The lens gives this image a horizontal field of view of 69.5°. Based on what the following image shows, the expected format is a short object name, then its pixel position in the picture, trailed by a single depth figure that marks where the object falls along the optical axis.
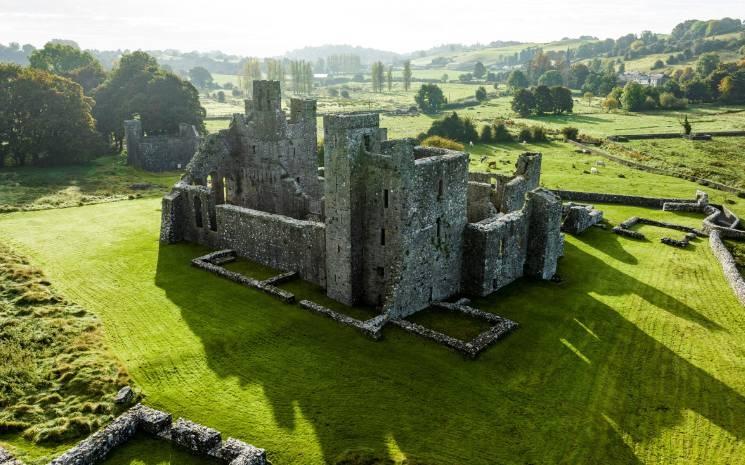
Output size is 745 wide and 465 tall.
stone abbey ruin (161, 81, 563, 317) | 26.89
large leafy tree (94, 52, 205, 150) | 72.62
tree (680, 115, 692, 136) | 83.80
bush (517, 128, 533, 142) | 85.06
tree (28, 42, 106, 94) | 87.69
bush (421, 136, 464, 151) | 67.25
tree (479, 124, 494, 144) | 85.31
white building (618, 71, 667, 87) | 173.38
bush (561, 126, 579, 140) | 84.69
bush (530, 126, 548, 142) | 85.12
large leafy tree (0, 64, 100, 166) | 61.34
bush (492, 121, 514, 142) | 85.56
